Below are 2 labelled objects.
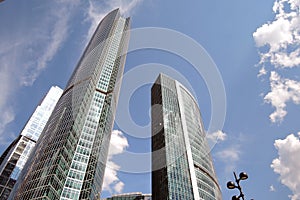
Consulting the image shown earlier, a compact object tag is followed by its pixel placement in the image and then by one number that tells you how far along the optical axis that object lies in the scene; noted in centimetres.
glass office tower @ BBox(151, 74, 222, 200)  7662
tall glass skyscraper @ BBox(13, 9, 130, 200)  6246
